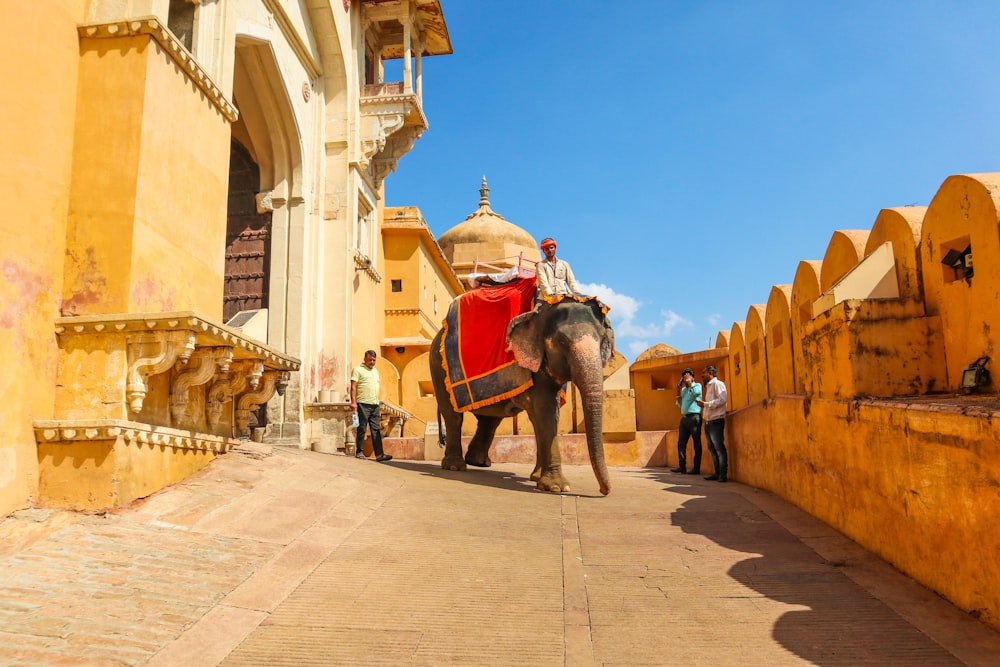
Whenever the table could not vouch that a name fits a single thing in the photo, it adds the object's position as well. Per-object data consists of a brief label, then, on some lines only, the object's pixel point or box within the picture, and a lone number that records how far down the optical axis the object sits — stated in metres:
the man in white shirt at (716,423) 10.12
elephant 8.52
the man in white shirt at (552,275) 9.34
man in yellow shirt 11.17
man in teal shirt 11.04
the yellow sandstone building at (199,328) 5.09
